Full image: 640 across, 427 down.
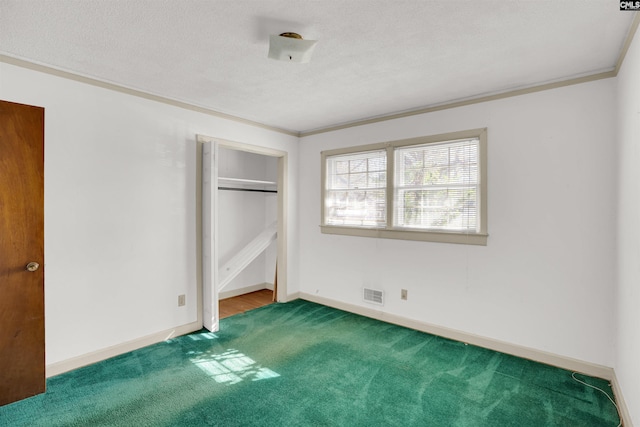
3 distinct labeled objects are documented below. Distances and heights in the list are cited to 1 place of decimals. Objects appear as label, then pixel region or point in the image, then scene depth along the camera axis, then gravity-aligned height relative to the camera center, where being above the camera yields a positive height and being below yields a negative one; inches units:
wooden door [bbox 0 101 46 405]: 90.9 -11.9
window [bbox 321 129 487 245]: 133.0 +10.2
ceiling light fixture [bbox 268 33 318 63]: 82.0 +42.3
